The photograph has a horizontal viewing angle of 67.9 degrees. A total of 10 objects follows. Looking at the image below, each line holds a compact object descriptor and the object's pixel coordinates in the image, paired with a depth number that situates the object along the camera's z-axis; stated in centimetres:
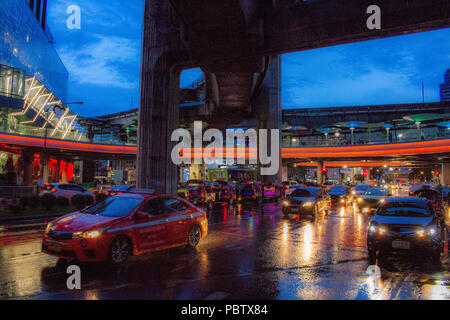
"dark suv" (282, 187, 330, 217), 1691
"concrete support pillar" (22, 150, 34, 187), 4548
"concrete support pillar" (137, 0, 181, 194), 1945
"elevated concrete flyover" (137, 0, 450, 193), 1476
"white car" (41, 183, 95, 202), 2208
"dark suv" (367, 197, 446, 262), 805
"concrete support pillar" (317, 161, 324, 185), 6468
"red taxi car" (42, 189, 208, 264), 691
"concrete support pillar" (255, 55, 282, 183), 4269
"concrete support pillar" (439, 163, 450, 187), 5628
